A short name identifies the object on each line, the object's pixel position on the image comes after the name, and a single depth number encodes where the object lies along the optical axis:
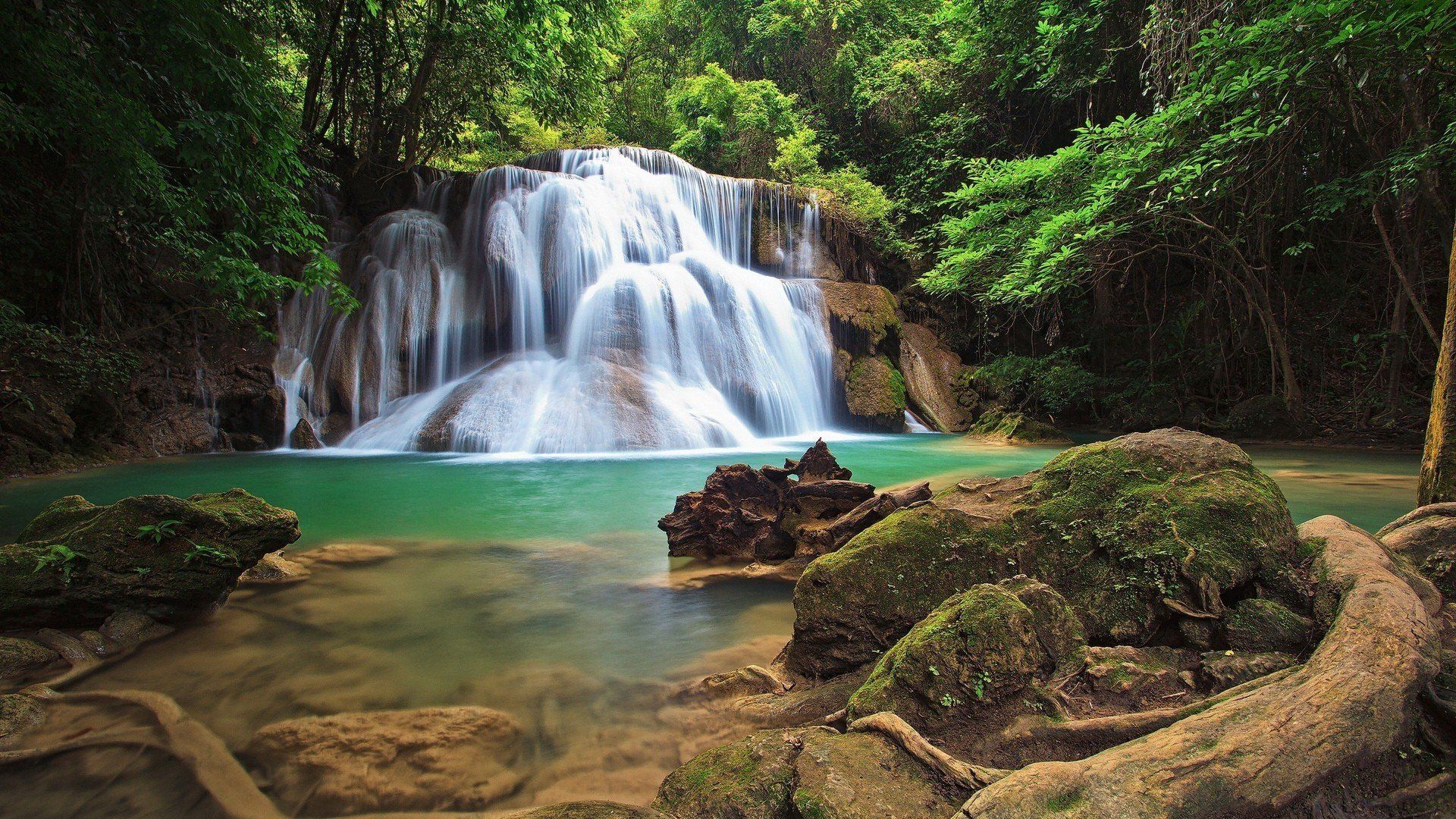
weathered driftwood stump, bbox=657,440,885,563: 4.36
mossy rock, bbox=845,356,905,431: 14.77
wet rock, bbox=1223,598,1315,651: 2.10
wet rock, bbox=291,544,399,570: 4.57
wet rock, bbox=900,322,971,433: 15.93
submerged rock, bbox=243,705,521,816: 1.99
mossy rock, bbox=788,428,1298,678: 2.36
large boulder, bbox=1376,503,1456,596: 2.61
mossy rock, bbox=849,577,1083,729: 1.88
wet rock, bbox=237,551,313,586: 4.04
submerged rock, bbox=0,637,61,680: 2.71
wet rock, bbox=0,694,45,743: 2.26
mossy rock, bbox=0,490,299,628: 3.01
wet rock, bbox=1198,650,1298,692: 1.90
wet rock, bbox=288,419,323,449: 11.41
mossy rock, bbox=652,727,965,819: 1.56
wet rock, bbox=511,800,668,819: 1.59
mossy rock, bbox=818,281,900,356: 15.27
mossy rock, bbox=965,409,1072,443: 12.62
